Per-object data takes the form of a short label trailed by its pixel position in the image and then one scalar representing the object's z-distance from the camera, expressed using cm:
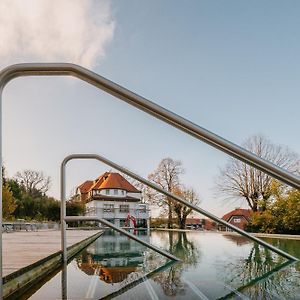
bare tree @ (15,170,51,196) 3362
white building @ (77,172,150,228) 1964
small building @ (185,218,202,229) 2336
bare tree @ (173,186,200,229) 2234
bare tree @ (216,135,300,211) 2336
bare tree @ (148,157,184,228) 2673
